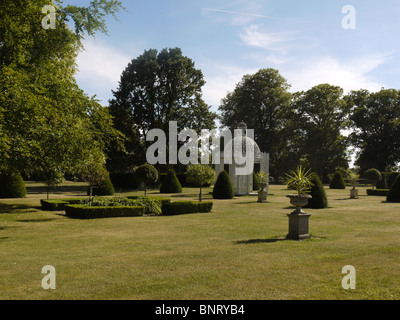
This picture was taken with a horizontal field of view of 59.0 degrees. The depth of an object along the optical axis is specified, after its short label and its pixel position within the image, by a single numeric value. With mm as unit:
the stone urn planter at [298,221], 10750
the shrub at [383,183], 39750
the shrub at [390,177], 37878
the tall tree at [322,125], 52719
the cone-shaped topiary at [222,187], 27594
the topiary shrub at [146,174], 26828
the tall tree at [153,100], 41375
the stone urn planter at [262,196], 25062
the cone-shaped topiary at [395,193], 25372
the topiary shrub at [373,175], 37281
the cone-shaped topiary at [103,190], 28744
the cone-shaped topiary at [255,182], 36353
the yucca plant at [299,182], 11398
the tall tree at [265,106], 55656
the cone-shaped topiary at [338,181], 42438
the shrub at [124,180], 39906
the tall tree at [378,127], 53906
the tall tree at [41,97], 12477
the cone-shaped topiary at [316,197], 20656
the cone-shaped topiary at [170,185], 33312
